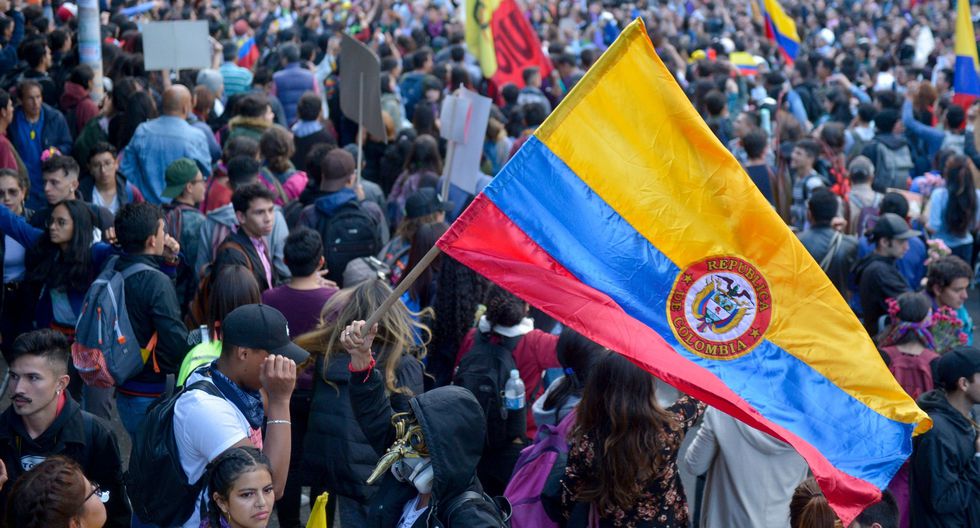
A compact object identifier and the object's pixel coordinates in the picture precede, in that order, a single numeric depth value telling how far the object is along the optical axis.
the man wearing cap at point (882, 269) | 14.25
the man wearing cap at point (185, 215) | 13.98
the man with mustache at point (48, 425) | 8.64
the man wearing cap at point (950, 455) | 9.65
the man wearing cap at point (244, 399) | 7.65
